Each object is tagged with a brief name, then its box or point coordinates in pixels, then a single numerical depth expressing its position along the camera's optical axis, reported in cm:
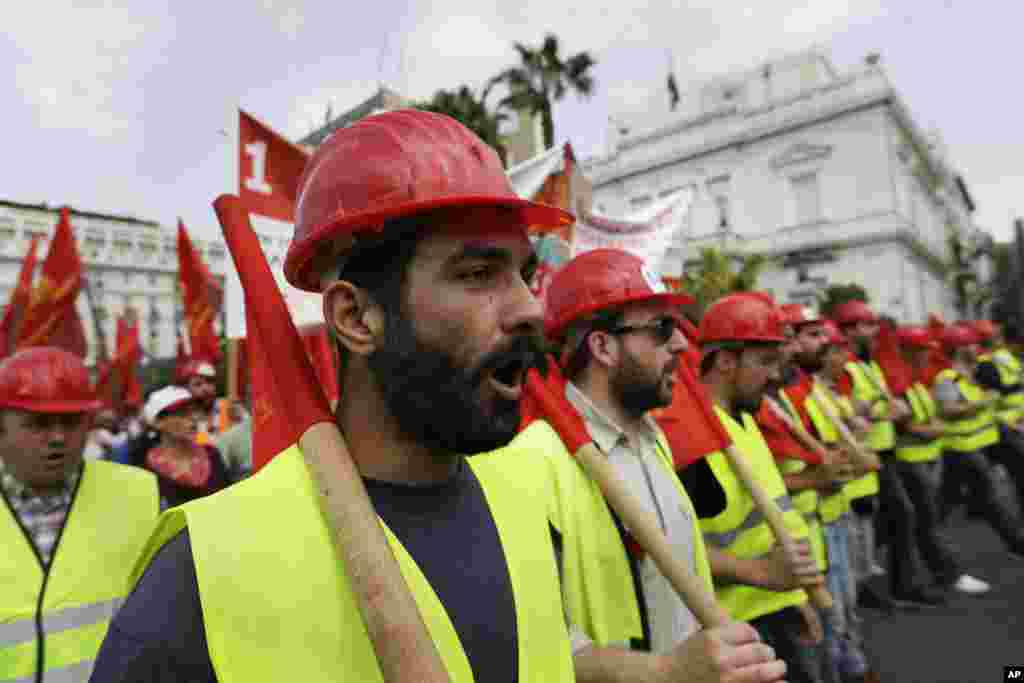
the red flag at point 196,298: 694
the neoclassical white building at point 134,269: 3478
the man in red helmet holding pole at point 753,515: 273
